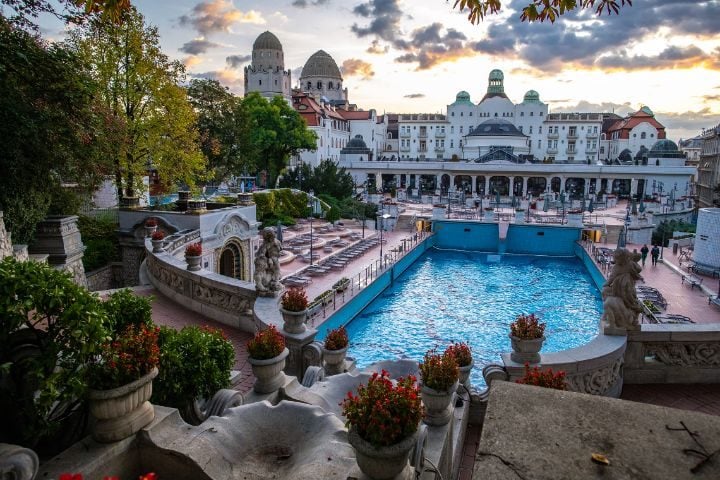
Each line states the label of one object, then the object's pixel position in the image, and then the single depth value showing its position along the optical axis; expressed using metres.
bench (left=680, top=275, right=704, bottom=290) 24.36
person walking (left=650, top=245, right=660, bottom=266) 29.52
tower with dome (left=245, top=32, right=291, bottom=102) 81.60
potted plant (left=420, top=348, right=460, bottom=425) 5.63
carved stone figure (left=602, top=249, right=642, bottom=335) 7.99
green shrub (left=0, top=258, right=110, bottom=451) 3.91
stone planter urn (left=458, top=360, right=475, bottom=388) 7.26
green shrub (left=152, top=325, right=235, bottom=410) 5.22
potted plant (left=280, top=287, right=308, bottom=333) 8.20
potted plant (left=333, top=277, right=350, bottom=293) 21.41
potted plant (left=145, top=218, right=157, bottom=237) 20.23
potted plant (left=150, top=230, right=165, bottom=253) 15.33
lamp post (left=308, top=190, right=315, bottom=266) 44.56
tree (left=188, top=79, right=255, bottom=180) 39.97
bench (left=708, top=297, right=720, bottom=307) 21.14
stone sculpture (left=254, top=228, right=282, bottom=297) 10.20
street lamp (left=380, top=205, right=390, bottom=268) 30.69
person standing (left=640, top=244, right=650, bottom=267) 28.84
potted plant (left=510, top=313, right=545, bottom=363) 7.35
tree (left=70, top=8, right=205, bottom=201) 23.14
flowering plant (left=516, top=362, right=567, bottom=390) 5.33
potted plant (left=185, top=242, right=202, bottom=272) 12.45
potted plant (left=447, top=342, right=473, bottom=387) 7.30
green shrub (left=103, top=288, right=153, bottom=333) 5.64
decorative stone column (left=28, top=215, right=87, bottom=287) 17.39
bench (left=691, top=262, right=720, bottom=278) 25.91
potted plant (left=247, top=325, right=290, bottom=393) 6.43
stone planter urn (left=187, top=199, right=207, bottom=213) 20.89
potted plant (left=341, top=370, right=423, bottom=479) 3.71
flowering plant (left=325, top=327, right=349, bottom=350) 7.81
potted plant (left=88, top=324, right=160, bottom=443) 4.14
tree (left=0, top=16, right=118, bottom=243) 14.49
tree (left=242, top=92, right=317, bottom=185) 46.53
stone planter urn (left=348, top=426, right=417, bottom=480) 3.70
